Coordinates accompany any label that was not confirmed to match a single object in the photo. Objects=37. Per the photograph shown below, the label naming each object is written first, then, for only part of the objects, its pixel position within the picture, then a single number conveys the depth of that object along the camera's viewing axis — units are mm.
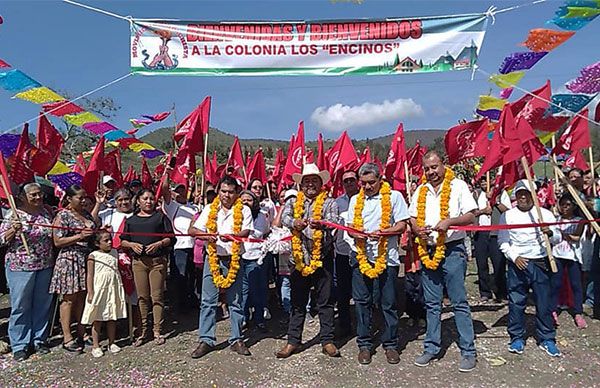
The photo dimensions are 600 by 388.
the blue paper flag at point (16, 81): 6082
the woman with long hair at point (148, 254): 6035
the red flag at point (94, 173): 6812
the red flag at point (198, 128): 6859
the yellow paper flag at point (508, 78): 5891
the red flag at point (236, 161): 9672
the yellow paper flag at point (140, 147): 11046
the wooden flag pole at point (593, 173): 7586
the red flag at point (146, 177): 10302
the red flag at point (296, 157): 8320
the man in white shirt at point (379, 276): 5344
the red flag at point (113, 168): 8562
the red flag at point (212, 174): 9000
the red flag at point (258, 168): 9305
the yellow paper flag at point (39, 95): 6340
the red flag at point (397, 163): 8375
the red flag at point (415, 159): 9929
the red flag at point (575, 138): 7098
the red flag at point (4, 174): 5554
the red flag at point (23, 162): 6215
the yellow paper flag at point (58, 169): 6844
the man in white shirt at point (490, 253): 7482
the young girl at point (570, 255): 6359
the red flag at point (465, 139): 6766
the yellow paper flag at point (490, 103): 6934
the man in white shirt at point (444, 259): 5176
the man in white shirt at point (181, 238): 6918
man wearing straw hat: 5461
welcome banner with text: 5590
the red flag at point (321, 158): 7807
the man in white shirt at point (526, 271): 5469
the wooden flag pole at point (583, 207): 5238
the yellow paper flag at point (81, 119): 7907
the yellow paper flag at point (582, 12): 4973
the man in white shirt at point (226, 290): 5762
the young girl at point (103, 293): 5773
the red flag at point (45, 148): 6495
